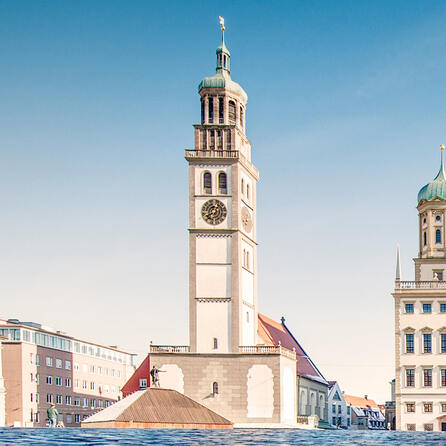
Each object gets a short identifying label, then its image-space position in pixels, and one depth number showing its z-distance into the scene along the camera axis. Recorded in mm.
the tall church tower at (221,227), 101250
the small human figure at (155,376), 98562
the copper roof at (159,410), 84812
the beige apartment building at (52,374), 141375
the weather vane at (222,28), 115581
